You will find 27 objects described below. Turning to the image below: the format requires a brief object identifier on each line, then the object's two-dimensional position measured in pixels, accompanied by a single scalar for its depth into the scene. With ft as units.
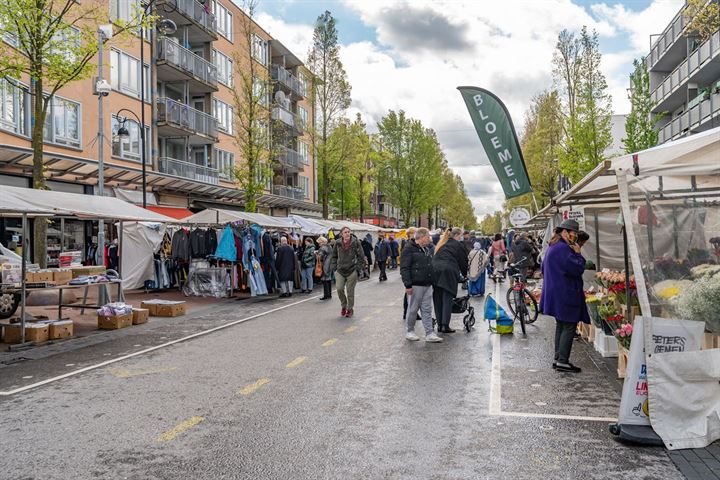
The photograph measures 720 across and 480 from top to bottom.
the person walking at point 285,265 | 56.18
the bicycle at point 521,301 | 34.60
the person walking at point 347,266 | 41.24
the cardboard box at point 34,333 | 31.58
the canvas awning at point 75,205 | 31.11
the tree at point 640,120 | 85.56
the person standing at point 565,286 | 22.76
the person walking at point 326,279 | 53.78
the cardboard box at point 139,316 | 39.19
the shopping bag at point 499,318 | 33.32
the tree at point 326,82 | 128.26
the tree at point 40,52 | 39.88
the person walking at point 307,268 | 60.95
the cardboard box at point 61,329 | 33.06
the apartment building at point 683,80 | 86.63
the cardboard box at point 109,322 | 37.09
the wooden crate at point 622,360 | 21.18
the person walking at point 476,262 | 47.44
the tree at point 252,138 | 89.81
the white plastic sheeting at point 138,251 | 60.44
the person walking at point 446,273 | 33.27
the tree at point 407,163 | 187.83
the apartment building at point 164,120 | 66.28
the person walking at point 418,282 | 30.94
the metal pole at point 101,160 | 48.94
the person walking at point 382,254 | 79.56
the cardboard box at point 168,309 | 42.78
